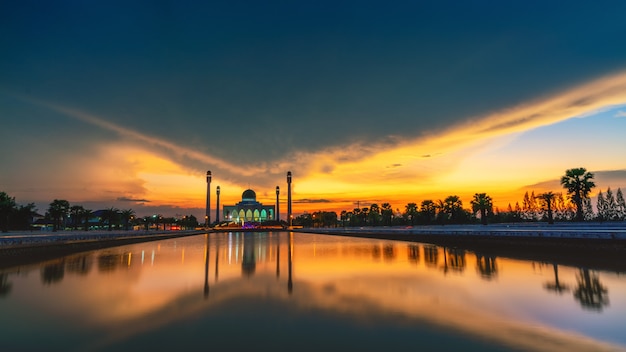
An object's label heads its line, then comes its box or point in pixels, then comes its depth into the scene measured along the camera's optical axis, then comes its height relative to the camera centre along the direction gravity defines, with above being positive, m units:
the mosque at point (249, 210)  183.50 +4.85
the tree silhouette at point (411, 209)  99.56 +1.81
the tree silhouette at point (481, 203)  67.78 +2.17
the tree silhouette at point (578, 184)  47.28 +3.74
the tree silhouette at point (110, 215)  88.86 +2.07
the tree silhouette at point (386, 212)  118.94 +1.37
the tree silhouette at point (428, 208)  91.62 +1.82
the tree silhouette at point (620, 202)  88.73 +2.10
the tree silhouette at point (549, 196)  49.89 +2.49
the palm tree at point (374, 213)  122.75 +1.15
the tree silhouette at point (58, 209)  72.00 +3.21
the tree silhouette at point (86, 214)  83.24 +2.34
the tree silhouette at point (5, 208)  53.98 +2.85
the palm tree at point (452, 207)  82.94 +1.80
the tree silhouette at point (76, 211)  80.36 +3.02
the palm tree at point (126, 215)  97.26 +2.17
